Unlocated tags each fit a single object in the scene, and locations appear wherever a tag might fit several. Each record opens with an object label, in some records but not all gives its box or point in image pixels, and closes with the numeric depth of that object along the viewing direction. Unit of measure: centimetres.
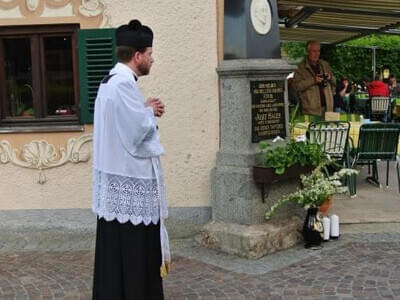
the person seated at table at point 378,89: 1580
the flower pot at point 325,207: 581
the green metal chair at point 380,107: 1517
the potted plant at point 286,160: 530
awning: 930
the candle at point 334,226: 571
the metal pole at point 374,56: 2084
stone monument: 540
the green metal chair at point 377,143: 737
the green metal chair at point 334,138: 718
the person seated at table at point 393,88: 1869
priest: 351
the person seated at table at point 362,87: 2102
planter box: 527
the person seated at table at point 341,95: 1363
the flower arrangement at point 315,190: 547
